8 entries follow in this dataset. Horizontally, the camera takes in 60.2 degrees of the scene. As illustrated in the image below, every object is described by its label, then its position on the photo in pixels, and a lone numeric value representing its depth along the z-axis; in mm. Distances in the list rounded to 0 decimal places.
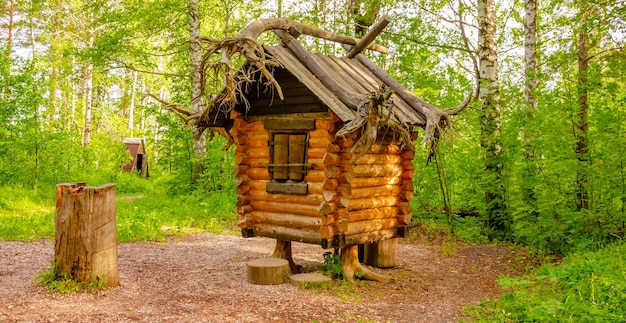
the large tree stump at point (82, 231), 7746
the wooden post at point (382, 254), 10492
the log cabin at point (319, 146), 8602
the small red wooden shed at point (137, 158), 32281
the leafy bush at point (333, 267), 9195
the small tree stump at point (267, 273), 8766
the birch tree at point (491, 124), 12859
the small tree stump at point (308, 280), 8562
